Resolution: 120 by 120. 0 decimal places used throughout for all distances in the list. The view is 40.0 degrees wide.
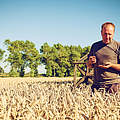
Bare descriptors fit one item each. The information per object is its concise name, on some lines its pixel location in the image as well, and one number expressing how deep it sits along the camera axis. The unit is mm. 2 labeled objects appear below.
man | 2652
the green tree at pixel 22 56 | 39938
